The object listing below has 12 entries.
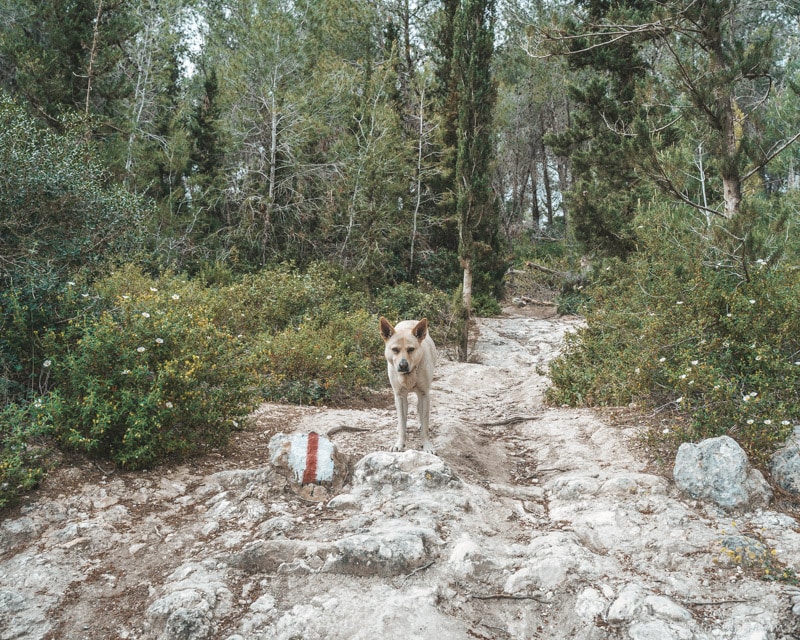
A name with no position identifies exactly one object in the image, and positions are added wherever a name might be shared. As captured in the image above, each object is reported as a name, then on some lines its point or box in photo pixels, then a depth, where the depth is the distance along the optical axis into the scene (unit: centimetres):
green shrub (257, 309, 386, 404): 770
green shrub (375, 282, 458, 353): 1305
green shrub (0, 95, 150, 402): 494
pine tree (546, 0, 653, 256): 1099
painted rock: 439
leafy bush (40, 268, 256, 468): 438
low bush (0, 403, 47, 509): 373
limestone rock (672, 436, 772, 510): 388
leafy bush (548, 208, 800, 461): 462
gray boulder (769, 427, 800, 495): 400
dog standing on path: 510
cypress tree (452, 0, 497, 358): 1303
